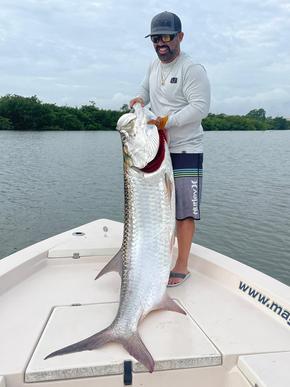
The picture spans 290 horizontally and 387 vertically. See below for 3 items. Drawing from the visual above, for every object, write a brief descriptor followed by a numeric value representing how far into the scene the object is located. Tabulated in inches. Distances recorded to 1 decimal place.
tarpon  117.9
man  138.3
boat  97.7
